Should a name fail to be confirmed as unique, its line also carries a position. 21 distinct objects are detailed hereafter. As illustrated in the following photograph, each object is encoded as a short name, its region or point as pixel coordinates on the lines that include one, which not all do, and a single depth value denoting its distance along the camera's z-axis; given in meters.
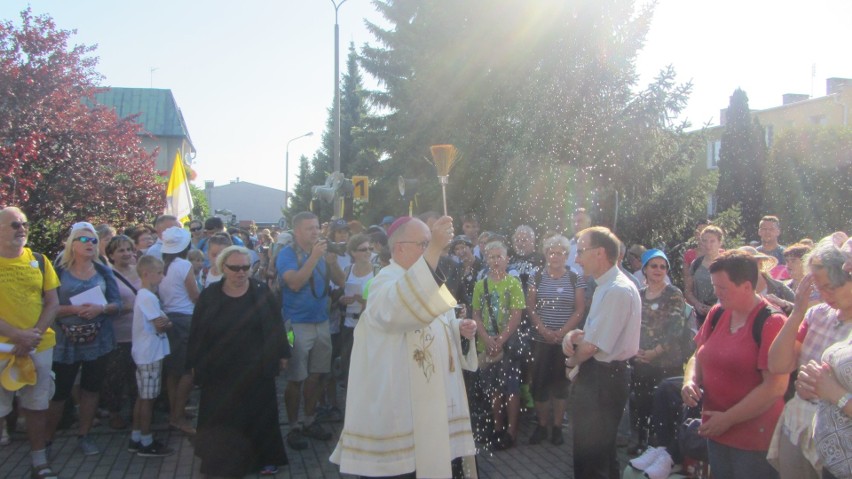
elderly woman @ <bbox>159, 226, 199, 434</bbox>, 6.68
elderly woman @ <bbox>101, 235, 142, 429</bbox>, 6.90
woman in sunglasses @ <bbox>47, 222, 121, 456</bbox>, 6.07
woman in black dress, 5.31
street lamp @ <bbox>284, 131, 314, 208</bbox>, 54.56
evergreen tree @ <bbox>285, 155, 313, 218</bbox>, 49.42
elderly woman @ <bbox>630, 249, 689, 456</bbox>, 6.02
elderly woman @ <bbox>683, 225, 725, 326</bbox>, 7.22
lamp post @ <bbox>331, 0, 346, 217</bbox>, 19.25
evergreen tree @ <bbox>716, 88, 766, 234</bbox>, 35.72
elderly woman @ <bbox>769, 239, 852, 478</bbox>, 3.07
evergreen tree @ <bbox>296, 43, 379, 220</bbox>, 41.88
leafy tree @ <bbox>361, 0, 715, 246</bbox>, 11.56
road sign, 16.91
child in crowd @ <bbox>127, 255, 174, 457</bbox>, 6.21
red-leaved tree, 11.70
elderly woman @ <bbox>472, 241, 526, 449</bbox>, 6.66
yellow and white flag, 11.75
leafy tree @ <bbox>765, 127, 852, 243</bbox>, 31.89
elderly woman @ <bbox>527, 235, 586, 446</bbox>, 6.77
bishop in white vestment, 3.41
